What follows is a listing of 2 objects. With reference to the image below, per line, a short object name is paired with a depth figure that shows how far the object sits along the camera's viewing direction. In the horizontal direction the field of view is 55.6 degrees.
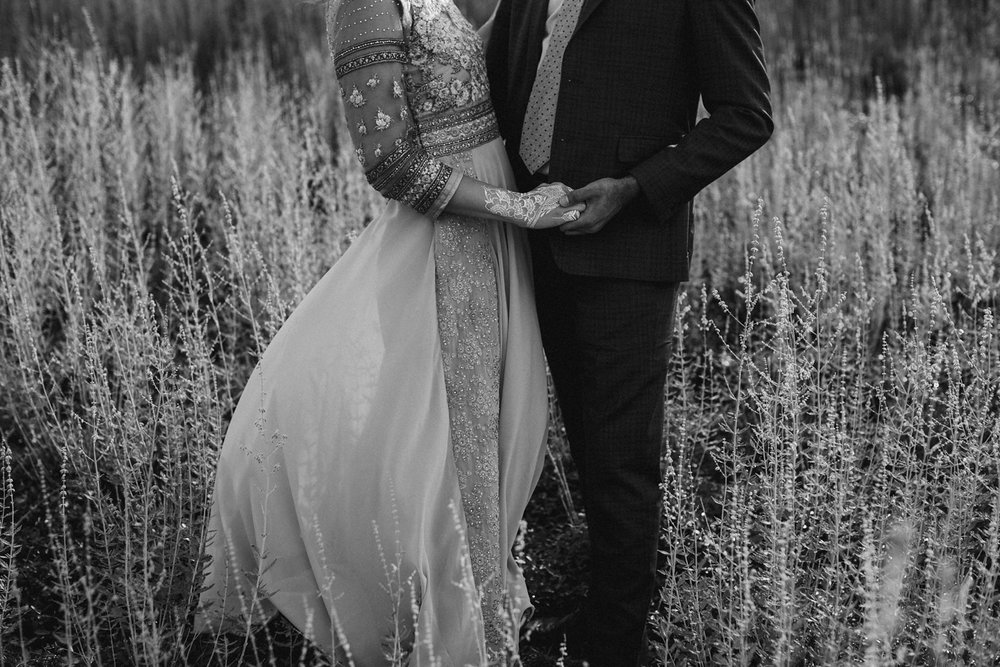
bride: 2.02
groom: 2.03
